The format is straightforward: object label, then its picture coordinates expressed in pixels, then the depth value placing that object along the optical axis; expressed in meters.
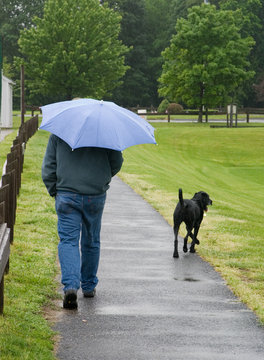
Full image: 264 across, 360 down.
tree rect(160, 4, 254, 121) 61.62
